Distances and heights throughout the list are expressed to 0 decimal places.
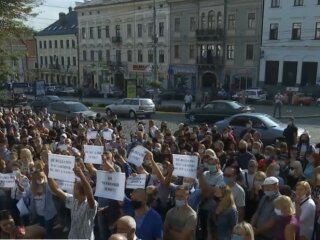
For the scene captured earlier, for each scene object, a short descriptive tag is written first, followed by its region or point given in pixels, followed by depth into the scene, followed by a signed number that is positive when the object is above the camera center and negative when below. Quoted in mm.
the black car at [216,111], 17151 -1983
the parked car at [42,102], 22552 -2022
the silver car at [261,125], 11363 -1883
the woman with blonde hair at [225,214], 4135 -1838
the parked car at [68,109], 17643 -2024
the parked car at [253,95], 27812 -1768
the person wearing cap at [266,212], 4237 -1894
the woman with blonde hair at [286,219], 3711 -1760
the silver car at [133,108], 20584 -2194
